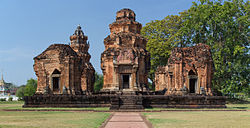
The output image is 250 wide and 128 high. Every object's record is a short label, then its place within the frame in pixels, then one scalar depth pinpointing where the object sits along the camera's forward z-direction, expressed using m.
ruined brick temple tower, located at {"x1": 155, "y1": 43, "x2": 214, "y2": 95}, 26.47
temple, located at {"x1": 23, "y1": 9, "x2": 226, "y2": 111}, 23.56
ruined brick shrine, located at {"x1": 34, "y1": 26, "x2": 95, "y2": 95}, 26.88
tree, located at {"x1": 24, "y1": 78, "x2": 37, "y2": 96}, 63.49
